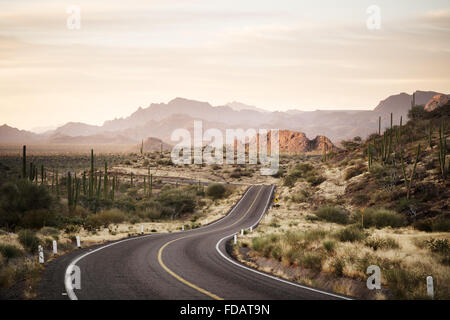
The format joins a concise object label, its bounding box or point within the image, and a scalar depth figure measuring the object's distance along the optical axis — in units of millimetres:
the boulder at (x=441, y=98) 125575
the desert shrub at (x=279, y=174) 86625
